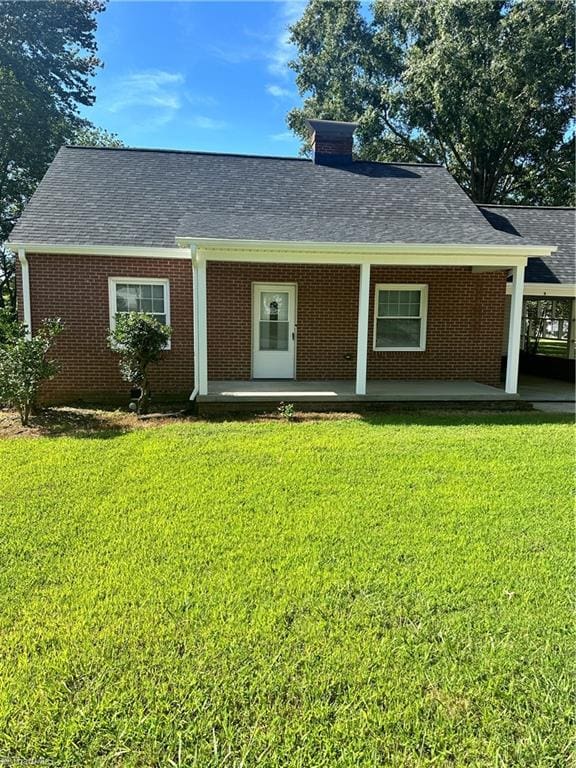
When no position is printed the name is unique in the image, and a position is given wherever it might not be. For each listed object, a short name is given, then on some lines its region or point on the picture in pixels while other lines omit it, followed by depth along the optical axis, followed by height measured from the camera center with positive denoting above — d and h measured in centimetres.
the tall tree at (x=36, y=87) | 1931 +998
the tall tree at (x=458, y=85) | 1898 +1037
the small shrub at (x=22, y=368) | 773 -76
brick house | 864 +103
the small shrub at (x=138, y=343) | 799 -33
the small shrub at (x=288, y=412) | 816 -146
